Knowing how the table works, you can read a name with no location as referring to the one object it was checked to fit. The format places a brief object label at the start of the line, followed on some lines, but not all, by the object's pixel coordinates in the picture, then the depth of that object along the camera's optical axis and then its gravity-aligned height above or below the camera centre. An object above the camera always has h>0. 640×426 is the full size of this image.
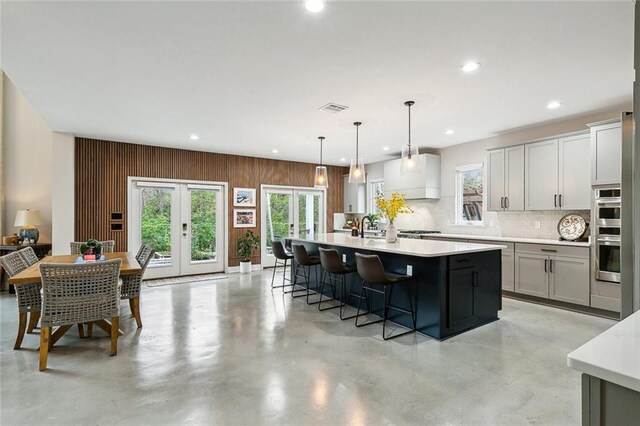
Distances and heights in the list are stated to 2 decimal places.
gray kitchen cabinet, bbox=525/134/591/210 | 4.58 +0.58
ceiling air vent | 4.14 +1.36
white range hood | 6.71 +0.67
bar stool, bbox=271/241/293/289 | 5.41 -0.62
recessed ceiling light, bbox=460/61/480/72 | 3.01 +1.37
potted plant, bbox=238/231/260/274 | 7.28 -0.77
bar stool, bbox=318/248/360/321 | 4.14 -0.66
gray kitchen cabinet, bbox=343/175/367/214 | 8.79 +0.40
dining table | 2.91 -0.58
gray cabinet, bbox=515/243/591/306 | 4.30 -0.81
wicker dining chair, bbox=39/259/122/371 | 2.77 -0.71
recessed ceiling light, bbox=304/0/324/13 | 2.14 +1.38
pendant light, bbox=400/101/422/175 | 4.00 +0.65
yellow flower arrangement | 4.54 +0.11
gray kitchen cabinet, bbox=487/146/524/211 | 5.29 +0.58
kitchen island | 3.44 -0.77
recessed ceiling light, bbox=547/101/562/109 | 4.10 +1.39
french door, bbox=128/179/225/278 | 6.44 -0.23
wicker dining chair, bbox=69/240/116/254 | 5.30 -0.54
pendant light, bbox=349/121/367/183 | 4.73 +0.62
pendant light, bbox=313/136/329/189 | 5.09 +0.57
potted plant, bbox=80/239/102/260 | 3.78 -0.43
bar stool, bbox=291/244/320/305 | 4.84 -0.67
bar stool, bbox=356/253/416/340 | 3.46 -0.69
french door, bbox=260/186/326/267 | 7.98 +0.01
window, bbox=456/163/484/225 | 6.23 +0.39
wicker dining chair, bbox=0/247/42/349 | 3.18 -0.83
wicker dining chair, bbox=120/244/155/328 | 3.84 -0.91
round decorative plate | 4.68 -0.18
